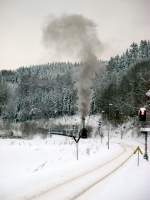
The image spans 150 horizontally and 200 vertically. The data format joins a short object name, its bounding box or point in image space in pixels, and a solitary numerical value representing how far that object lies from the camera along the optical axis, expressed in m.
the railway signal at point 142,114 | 28.20
